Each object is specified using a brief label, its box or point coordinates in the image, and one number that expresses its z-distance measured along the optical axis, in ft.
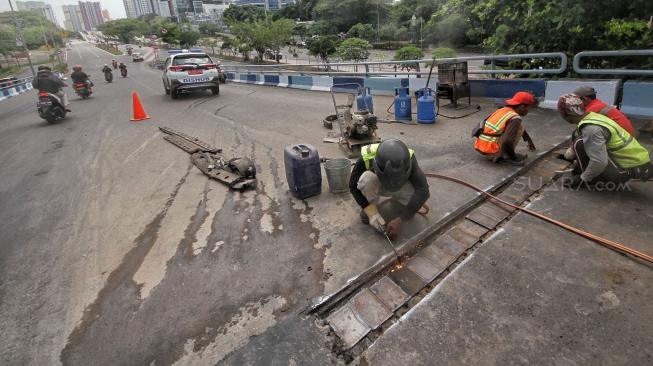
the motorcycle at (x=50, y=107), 34.88
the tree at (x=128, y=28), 376.89
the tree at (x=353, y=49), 122.01
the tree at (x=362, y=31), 178.50
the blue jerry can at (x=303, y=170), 14.37
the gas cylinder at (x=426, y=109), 24.02
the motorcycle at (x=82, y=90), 52.60
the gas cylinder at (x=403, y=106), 25.21
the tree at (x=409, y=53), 110.63
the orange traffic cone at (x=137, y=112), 33.88
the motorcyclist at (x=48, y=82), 35.29
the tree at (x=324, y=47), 137.69
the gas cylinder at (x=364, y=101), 24.07
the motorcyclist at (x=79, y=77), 52.19
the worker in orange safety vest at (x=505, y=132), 15.21
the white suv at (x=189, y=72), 42.96
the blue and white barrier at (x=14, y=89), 72.05
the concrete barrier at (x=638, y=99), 19.92
